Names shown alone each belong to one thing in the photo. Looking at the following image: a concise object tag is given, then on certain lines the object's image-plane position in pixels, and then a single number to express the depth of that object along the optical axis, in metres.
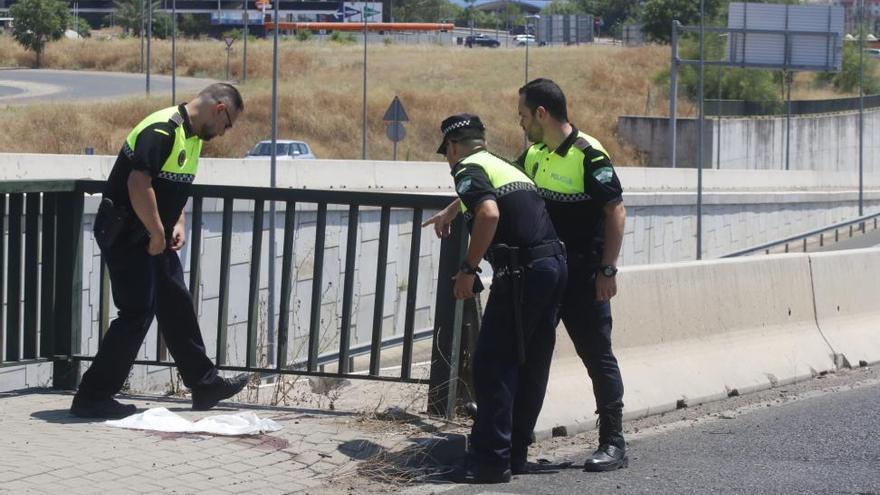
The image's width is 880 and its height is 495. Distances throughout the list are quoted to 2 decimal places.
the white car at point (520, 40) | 113.06
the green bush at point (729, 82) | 73.75
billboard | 40.16
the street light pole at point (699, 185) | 28.41
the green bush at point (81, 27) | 108.00
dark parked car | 115.88
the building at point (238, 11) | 124.53
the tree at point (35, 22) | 77.81
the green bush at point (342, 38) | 99.81
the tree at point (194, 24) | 121.31
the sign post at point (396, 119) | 41.09
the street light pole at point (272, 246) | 10.31
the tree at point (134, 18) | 104.62
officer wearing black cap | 6.37
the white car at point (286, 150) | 40.41
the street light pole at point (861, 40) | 38.67
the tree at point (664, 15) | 100.50
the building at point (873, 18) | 88.12
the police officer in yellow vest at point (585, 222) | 6.61
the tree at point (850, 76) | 85.62
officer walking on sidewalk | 6.97
